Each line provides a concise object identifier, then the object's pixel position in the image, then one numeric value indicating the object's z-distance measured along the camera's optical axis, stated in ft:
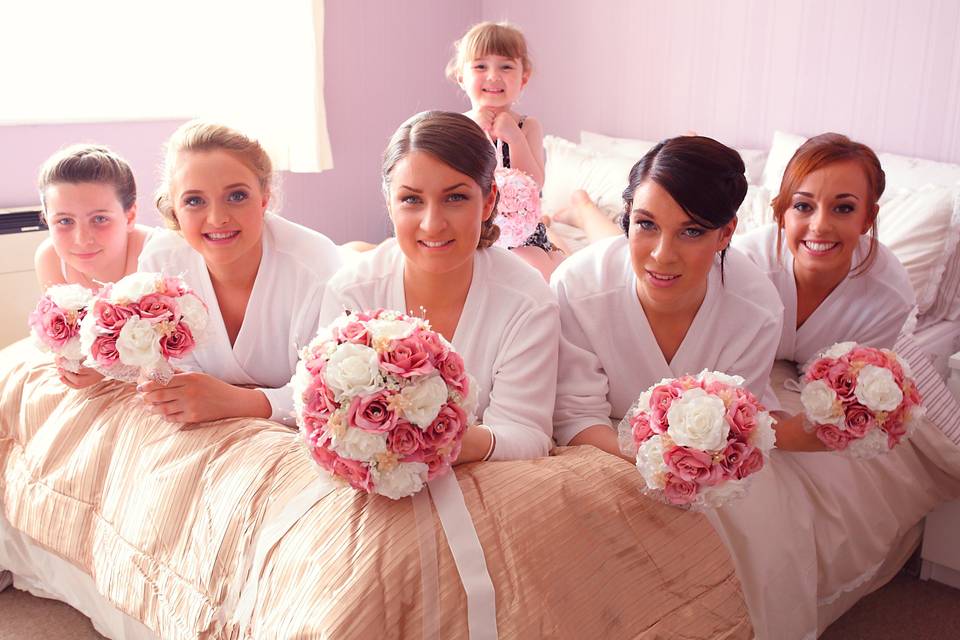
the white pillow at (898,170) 10.07
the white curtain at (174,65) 11.75
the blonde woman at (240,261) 6.71
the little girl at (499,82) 10.86
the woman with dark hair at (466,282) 6.01
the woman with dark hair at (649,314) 6.10
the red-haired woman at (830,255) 6.95
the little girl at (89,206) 7.63
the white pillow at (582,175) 12.20
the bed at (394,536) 4.66
